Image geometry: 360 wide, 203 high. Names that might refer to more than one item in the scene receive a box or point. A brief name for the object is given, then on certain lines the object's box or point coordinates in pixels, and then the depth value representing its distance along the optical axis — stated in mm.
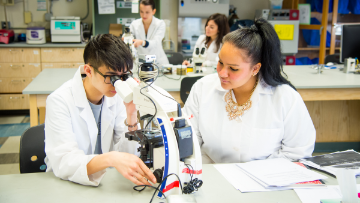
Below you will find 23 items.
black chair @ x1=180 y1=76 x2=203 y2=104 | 2420
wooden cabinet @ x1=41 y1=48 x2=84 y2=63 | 4172
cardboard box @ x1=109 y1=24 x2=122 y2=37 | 4801
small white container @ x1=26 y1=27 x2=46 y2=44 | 4117
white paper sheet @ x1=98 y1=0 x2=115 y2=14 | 4643
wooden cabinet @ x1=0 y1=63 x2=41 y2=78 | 4094
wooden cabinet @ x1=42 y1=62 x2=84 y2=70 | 4199
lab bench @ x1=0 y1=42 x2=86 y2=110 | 4082
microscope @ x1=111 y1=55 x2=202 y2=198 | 891
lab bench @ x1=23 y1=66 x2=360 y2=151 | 2559
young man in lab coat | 1044
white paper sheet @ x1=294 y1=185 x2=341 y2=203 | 1006
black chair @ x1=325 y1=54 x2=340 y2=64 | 3809
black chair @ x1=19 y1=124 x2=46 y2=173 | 1309
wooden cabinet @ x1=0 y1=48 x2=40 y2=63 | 4066
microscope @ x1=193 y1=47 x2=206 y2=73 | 2967
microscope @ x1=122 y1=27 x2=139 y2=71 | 2631
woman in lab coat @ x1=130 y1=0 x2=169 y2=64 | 3523
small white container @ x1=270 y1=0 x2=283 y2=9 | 4984
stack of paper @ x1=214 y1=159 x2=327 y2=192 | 1073
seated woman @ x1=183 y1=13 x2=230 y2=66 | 3486
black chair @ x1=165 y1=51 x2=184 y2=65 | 3709
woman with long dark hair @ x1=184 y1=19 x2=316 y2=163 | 1339
